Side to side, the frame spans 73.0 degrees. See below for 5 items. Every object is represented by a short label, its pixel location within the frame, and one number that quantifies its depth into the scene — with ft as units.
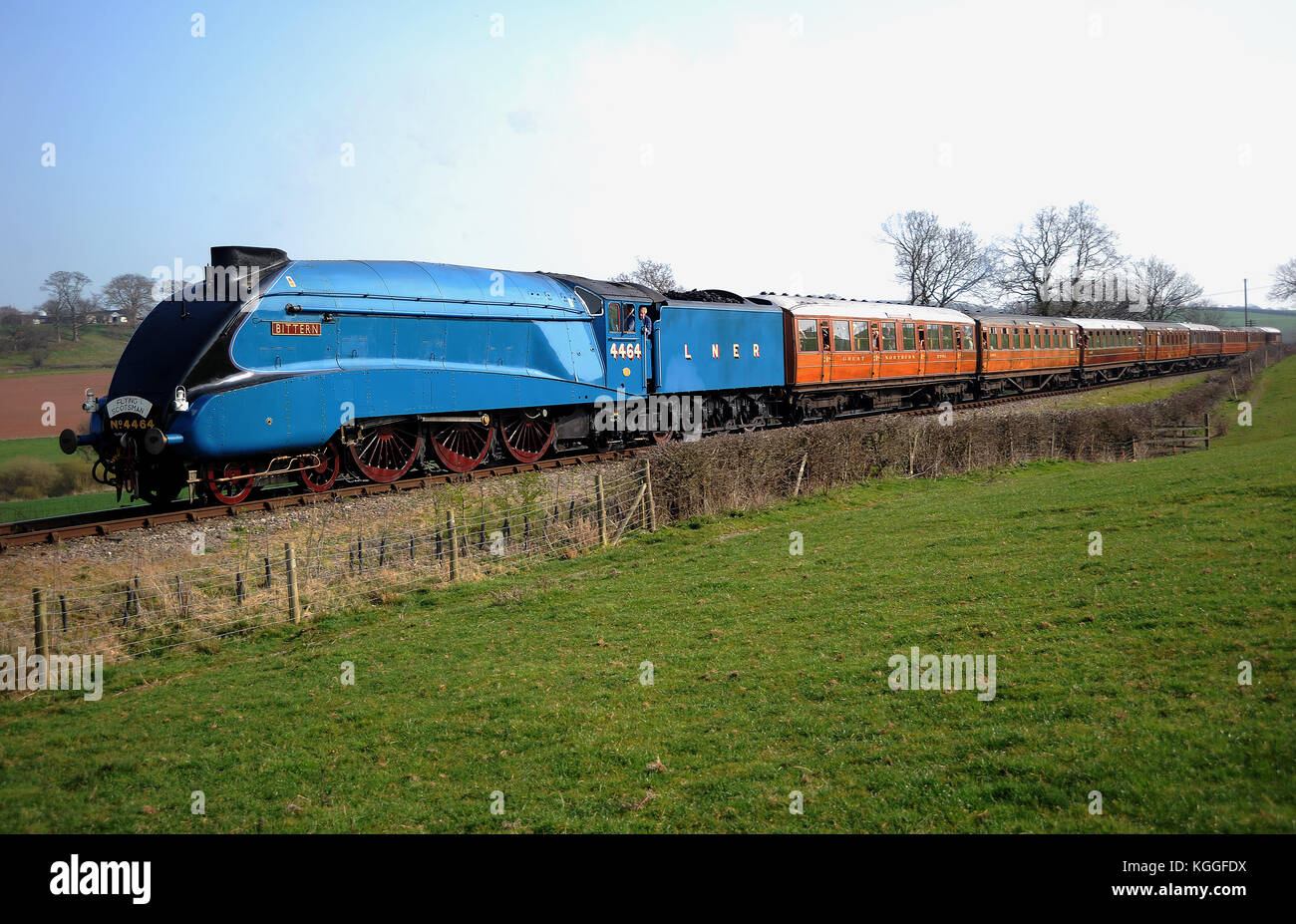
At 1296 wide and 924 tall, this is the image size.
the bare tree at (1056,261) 282.56
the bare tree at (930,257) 267.59
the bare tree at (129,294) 185.68
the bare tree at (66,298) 206.49
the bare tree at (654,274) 230.09
